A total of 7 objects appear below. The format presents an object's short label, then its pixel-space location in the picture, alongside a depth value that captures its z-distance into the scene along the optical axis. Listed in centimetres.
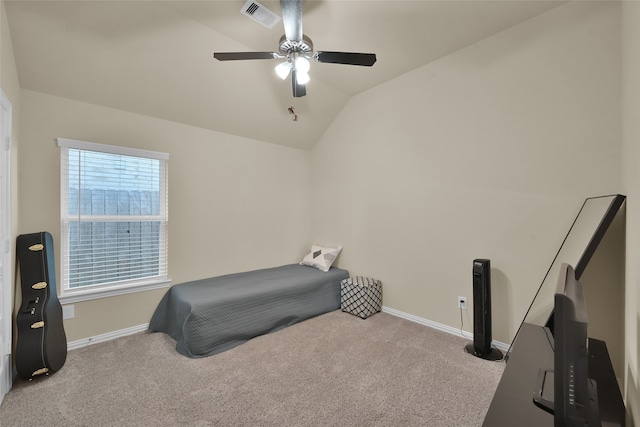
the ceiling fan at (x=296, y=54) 189
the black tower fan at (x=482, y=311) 240
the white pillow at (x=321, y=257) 390
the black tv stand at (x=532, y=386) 105
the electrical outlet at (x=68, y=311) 256
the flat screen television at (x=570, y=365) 85
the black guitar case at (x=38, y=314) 208
